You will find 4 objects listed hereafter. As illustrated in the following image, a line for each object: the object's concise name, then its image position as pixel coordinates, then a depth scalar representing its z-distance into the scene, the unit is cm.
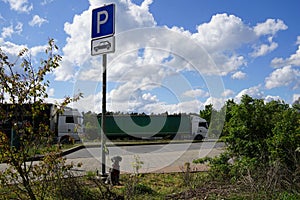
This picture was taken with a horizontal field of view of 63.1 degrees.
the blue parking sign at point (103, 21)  533
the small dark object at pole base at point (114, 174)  507
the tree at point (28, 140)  294
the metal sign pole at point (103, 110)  550
